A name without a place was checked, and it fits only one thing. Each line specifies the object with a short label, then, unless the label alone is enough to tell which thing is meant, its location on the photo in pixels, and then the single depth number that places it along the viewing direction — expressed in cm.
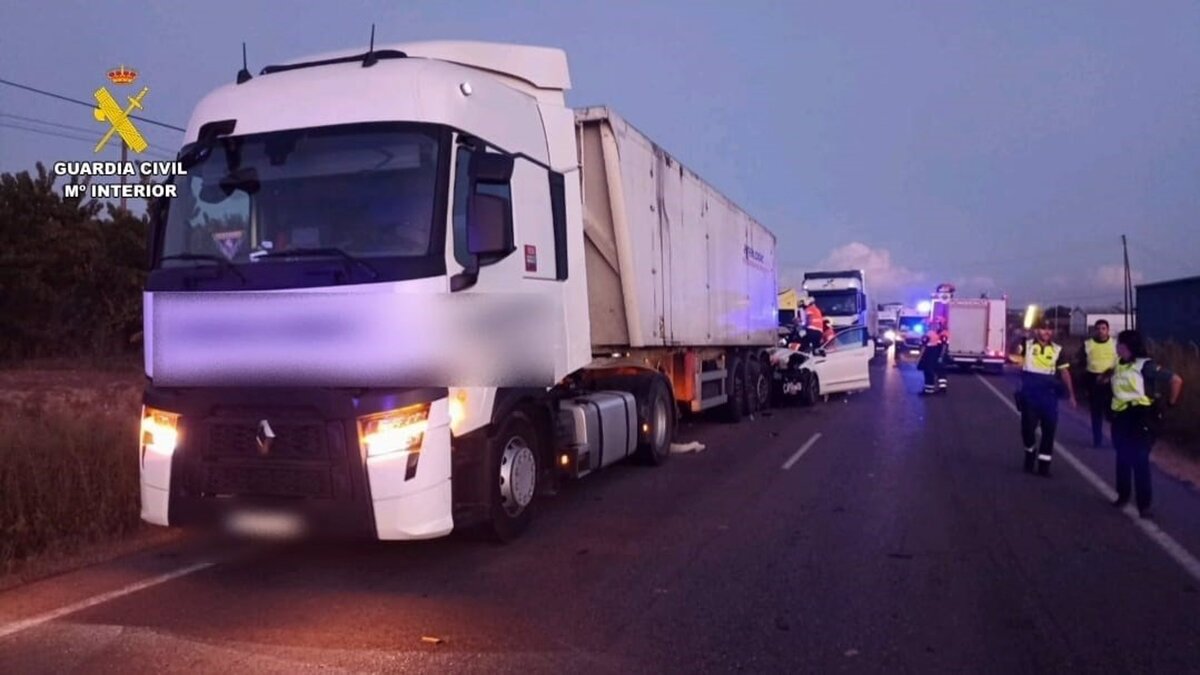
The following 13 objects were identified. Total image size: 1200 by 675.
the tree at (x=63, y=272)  2394
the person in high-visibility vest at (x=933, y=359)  2438
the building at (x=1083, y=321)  6400
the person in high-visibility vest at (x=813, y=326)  2355
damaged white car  2219
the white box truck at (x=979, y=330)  3431
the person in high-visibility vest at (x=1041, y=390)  1213
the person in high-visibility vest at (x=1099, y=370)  1352
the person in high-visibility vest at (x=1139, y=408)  952
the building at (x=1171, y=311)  3388
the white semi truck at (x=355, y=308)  675
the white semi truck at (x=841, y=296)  3572
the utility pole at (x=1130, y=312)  4691
